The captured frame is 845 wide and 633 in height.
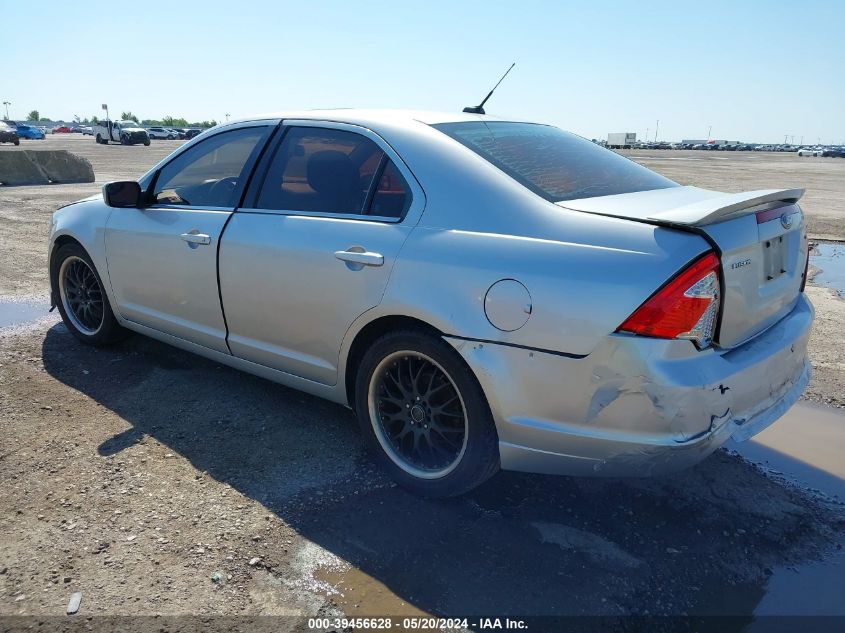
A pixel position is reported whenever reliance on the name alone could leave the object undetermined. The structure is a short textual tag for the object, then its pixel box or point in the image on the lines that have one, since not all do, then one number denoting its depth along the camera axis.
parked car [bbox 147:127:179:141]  70.62
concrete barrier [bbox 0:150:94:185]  17.44
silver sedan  2.40
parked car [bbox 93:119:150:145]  52.78
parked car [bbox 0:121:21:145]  42.97
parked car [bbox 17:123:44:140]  64.50
